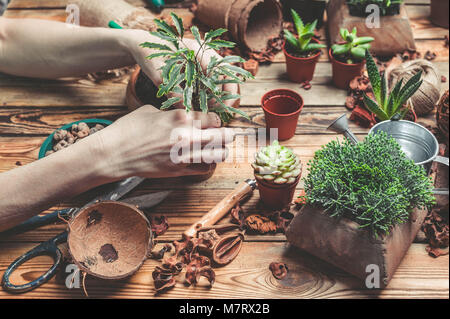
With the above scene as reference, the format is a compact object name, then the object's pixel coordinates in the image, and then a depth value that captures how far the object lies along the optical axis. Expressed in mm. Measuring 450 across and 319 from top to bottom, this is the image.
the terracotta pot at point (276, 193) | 1037
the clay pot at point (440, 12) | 1544
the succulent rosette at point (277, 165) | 1014
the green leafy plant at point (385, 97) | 1150
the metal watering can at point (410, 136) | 1071
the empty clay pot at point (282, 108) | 1216
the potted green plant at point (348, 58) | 1354
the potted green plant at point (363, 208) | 900
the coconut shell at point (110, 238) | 964
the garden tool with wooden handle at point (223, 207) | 1045
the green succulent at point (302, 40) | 1363
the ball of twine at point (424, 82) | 1275
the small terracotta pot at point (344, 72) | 1350
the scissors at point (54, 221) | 973
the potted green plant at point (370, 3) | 1480
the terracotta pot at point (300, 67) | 1365
